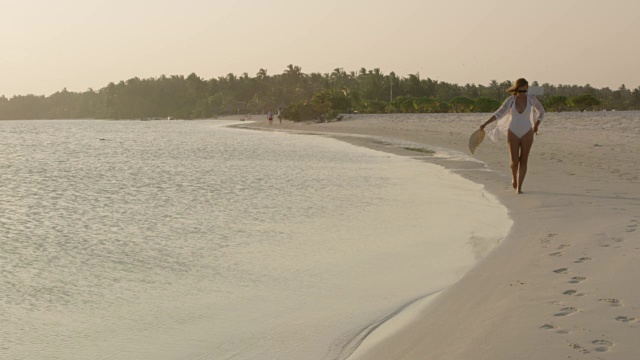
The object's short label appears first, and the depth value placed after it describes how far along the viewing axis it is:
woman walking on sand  11.57
